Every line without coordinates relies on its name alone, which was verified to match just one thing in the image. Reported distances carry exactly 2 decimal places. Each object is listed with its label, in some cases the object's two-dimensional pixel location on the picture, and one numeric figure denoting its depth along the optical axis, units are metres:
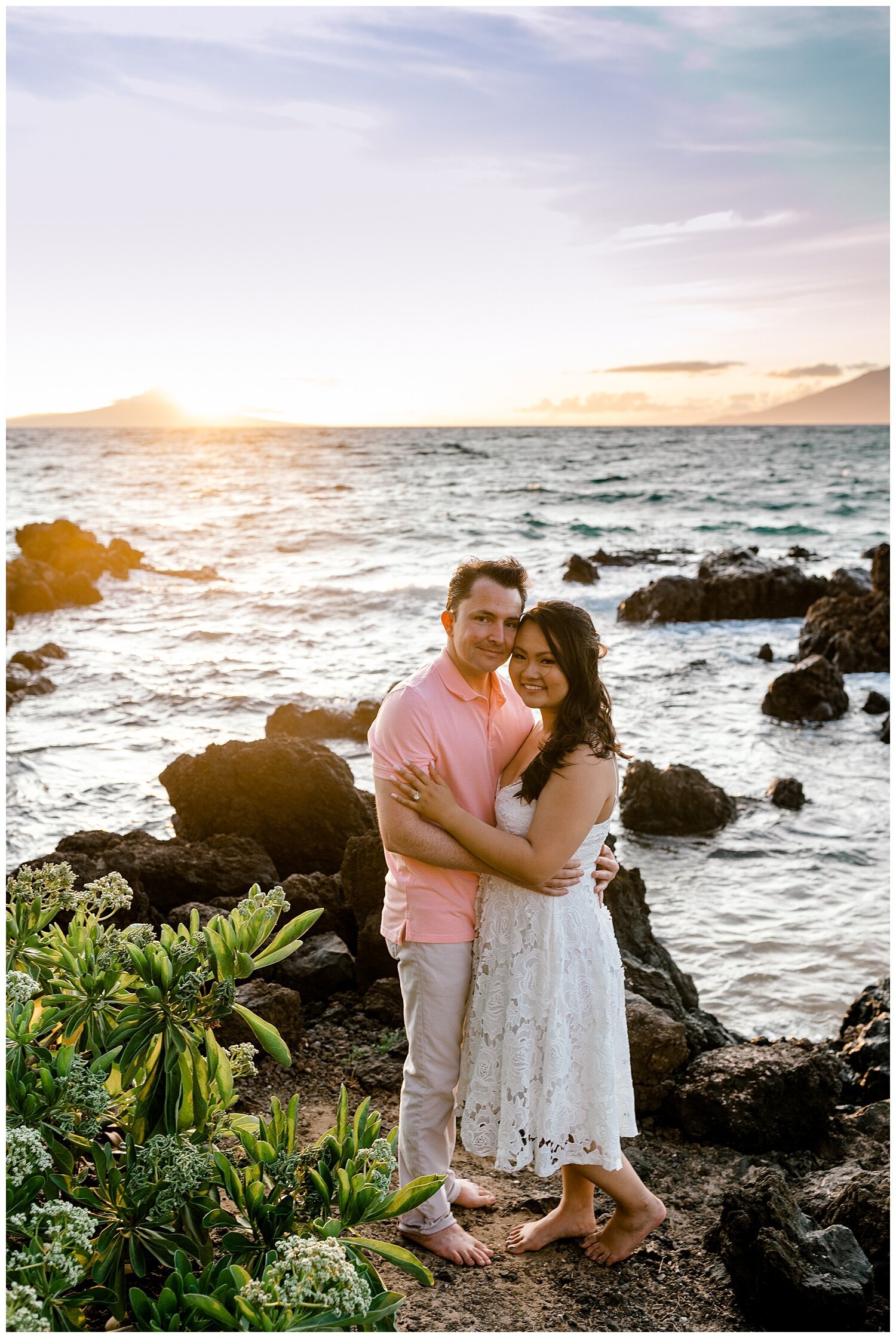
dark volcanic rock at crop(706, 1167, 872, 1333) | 3.38
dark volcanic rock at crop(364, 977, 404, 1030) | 5.28
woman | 3.46
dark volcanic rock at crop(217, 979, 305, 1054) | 4.89
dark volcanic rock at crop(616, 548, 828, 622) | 20.59
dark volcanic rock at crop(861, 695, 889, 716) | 13.73
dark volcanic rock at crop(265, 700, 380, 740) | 11.85
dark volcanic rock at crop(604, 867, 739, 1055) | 5.39
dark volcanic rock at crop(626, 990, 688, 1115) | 4.79
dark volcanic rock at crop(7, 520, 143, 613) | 21.08
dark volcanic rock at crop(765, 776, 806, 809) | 10.19
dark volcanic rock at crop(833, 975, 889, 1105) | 5.42
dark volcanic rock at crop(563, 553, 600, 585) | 25.28
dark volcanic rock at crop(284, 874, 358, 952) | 5.86
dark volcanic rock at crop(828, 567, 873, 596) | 21.17
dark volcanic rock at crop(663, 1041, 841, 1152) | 4.66
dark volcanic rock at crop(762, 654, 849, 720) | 13.44
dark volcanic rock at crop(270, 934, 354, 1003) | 5.48
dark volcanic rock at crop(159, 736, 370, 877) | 7.04
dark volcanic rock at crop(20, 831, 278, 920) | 6.04
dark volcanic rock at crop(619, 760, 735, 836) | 9.55
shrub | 2.26
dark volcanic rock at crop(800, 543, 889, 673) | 16.19
